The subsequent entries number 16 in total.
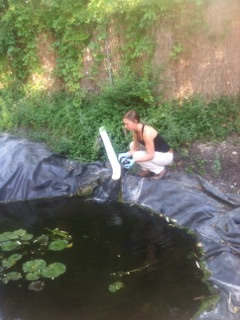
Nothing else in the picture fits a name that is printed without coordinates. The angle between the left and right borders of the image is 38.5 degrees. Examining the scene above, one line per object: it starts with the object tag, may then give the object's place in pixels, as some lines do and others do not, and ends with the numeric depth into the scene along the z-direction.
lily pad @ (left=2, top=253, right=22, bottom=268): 3.90
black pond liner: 3.48
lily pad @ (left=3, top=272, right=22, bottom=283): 3.67
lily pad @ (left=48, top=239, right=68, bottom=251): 4.17
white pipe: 5.19
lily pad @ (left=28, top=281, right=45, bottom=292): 3.52
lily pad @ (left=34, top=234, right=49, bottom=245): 4.33
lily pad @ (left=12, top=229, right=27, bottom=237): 4.51
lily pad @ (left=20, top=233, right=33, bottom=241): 4.41
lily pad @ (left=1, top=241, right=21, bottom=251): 4.24
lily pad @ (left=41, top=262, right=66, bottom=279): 3.68
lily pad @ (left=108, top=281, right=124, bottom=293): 3.43
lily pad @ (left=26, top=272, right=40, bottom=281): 3.66
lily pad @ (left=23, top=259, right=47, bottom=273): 3.76
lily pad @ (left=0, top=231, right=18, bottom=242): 4.43
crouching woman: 4.79
